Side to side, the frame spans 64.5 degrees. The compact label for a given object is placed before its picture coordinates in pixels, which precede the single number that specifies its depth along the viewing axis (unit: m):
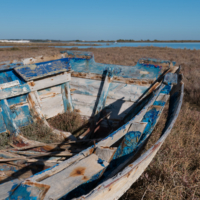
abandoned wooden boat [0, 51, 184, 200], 1.00
